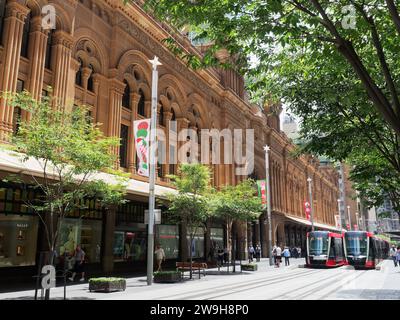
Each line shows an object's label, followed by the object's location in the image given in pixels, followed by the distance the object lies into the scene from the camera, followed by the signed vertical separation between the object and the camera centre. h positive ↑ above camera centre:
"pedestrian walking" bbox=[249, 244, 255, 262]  37.86 -0.85
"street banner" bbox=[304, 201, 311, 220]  53.38 +4.53
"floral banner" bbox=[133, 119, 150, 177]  20.55 +5.21
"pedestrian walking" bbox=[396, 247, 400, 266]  32.88 -0.98
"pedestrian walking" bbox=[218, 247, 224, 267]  30.23 -0.84
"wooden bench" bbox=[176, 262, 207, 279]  23.61 -1.32
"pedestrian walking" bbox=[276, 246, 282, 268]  33.62 -1.05
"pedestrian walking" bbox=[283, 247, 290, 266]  34.77 -0.86
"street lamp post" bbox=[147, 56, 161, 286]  18.16 +3.15
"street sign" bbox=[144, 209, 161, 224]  18.86 +1.31
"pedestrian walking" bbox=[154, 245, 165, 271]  23.10 -0.58
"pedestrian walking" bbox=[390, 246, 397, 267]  32.75 -1.06
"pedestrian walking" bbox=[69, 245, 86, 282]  18.67 -0.84
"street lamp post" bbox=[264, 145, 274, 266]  34.57 +1.24
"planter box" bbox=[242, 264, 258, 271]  28.52 -1.63
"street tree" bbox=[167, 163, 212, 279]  22.38 +2.66
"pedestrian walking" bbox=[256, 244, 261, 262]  41.28 -0.93
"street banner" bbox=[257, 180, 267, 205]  40.91 +5.53
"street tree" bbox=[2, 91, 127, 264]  12.55 +3.06
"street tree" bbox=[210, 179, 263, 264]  26.47 +2.72
